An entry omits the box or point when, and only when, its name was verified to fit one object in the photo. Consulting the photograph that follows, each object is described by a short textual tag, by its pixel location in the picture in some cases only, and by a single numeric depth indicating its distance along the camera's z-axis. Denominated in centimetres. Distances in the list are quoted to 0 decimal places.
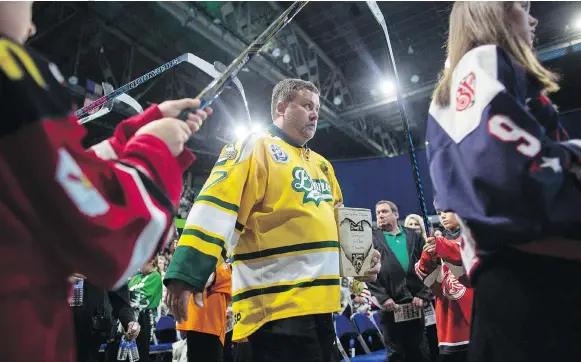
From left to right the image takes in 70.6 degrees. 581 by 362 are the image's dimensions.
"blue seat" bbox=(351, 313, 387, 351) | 600
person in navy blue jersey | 87
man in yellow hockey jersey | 152
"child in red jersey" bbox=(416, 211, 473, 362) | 306
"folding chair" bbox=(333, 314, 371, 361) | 571
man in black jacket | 382
